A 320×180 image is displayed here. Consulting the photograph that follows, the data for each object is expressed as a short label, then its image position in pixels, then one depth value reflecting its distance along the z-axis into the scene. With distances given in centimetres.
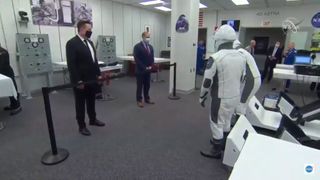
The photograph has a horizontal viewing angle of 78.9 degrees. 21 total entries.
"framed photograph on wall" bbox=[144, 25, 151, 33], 938
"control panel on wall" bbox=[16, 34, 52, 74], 478
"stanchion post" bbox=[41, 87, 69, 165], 224
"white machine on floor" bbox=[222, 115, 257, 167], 190
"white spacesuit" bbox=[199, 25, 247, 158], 214
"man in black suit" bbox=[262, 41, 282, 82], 701
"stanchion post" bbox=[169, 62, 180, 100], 494
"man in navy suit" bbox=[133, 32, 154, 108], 407
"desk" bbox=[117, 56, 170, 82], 732
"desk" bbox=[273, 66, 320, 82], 402
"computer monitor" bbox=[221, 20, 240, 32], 903
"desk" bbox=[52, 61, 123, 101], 508
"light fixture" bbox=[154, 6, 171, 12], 869
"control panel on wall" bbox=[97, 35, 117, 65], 690
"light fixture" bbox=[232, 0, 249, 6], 741
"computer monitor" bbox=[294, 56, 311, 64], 456
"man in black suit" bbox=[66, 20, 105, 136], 266
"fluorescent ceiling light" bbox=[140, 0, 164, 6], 740
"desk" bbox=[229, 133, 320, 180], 96
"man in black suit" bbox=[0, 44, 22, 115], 371
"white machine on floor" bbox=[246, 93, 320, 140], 291
